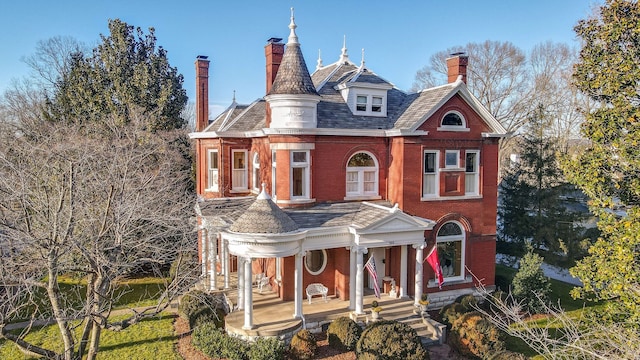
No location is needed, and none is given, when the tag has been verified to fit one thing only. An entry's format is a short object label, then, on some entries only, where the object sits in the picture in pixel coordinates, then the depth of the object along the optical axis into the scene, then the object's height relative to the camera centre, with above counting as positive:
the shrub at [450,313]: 16.73 -5.68
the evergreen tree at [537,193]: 24.09 -1.40
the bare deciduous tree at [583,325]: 8.32 -4.94
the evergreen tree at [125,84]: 26.42 +5.02
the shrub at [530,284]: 18.67 -4.97
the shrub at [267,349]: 13.77 -5.83
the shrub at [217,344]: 14.20 -5.94
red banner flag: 17.78 -3.88
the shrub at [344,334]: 14.90 -5.76
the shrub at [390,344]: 13.72 -5.64
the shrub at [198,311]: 16.47 -5.57
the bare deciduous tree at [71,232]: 10.59 -1.84
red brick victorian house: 17.50 -0.65
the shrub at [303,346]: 14.33 -5.92
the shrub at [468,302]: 17.69 -5.50
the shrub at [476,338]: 14.87 -5.90
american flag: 16.67 -3.96
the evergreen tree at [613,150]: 12.75 +0.58
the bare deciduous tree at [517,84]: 33.19 +6.83
